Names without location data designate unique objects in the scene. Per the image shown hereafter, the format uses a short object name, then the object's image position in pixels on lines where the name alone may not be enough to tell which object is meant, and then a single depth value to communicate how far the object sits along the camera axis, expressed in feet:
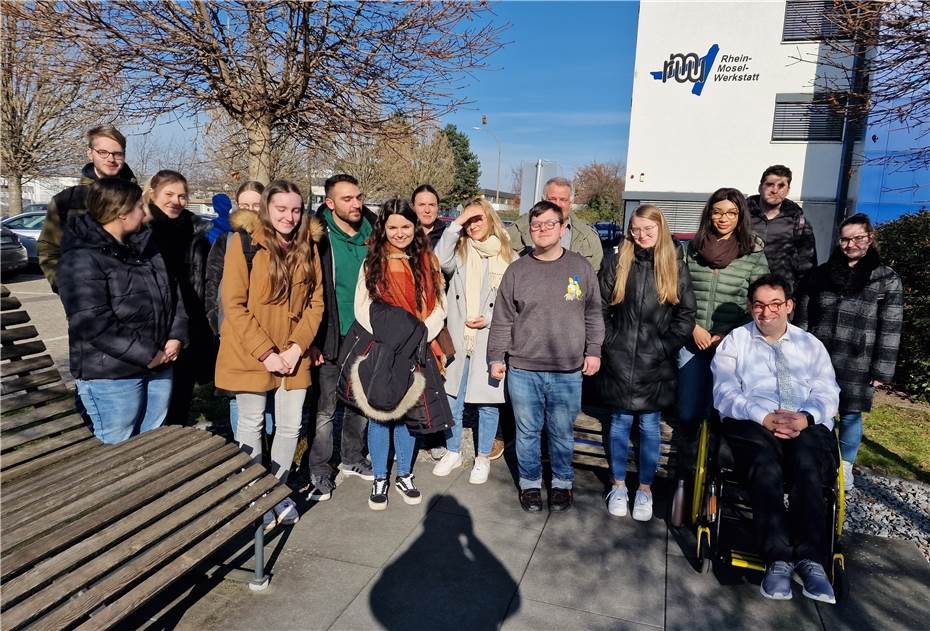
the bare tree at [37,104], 16.97
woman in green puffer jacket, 12.64
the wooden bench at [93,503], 6.57
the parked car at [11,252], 45.39
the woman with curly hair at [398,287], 12.47
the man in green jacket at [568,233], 14.29
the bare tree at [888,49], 15.16
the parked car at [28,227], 53.01
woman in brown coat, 11.10
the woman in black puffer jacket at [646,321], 12.29
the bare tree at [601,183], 142.00
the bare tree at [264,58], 16.71
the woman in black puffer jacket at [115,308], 9.78
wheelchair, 9.97
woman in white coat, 13.61
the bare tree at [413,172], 97.66
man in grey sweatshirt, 12.41
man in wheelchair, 9.87
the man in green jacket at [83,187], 11.59
